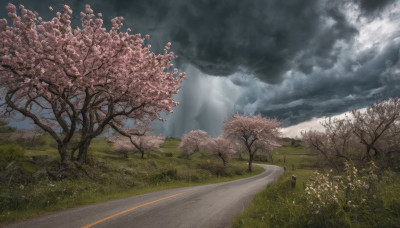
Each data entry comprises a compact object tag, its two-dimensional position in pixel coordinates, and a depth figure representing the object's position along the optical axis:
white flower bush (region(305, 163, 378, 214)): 5.28
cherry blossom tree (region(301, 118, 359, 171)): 19.91
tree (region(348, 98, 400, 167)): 21.22
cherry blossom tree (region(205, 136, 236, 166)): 50.22
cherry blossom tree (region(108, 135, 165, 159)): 49.97
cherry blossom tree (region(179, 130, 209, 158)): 64.06
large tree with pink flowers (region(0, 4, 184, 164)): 11.19
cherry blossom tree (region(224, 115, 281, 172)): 42.47
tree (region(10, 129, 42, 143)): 24.96
